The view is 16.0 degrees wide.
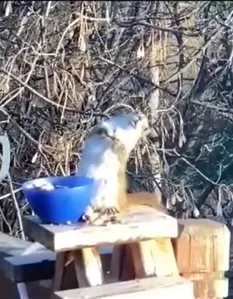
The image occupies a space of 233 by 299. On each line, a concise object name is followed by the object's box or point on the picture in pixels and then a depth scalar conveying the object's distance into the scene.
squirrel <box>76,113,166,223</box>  2.46
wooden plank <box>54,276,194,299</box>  2.35
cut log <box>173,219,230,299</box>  2.53
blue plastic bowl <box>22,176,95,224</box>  2.36
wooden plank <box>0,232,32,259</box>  3.00
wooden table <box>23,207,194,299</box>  2.33
